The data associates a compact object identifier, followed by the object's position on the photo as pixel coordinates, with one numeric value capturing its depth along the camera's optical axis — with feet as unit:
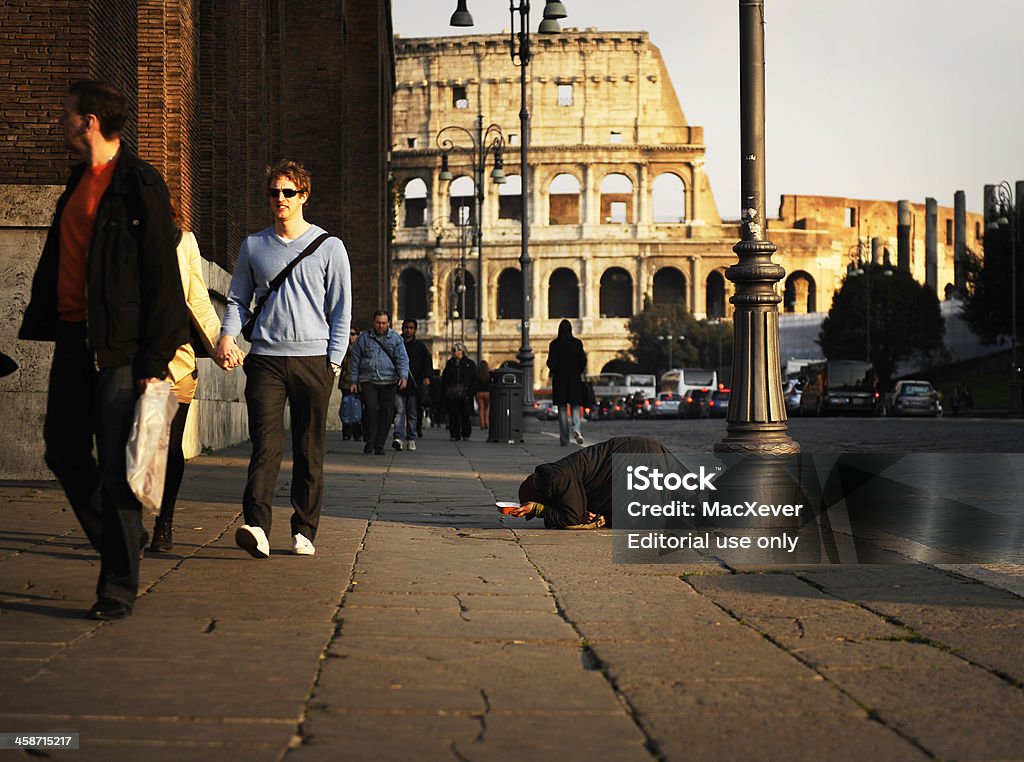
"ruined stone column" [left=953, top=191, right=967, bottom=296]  310.65
